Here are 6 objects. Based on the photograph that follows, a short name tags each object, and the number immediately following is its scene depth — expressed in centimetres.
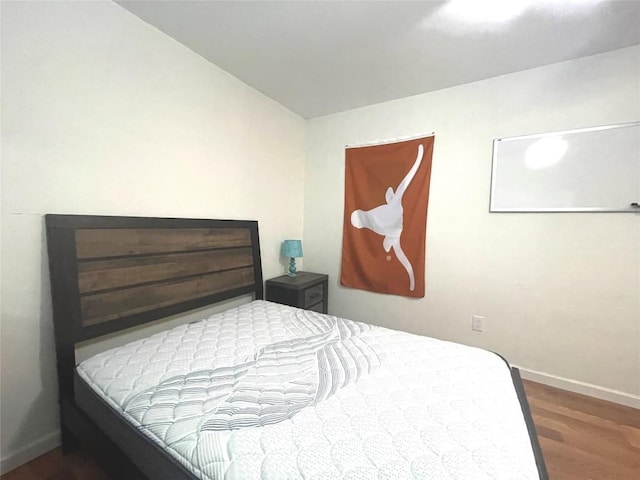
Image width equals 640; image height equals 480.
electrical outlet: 222
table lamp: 267
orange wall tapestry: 241
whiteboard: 172
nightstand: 241
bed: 74
